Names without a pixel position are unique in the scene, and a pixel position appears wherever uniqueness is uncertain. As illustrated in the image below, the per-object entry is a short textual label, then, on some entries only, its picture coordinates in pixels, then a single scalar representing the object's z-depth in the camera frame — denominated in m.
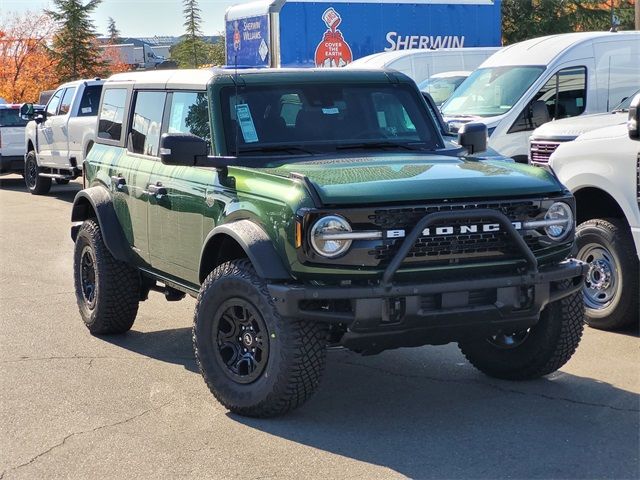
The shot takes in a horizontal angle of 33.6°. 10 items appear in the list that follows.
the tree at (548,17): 37.81
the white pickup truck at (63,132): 18.34
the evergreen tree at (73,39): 43.22
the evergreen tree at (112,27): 117.59
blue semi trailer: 21.12
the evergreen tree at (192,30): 73.25
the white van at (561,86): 12.84
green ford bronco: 5.29
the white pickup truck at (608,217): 7.38
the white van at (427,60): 18.64
